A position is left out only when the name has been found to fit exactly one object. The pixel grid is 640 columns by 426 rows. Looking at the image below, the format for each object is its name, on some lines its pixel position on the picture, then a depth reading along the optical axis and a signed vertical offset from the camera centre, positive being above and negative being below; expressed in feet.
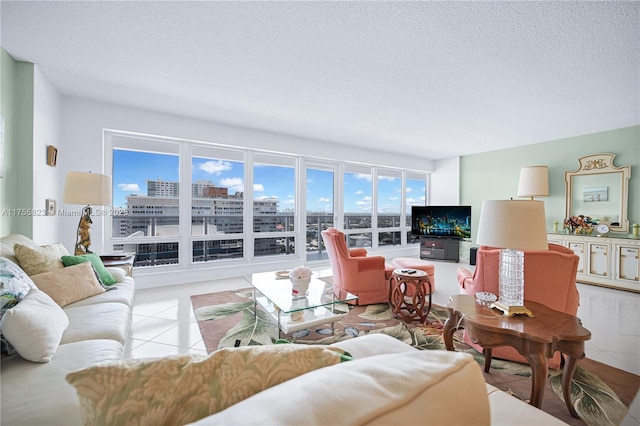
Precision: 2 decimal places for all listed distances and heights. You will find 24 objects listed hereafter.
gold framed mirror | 14.73 +1.28
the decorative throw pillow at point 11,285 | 4.58 -1.38
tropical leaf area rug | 5.61 -3.82
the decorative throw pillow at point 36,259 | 6.57 -1.23
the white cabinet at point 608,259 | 13.29 -2.34
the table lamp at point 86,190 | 9.00 +0.67
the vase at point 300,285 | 8.55 -2.33
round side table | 9.55 -3.03
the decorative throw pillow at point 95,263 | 7.51 -1.55
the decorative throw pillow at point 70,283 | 6.41 -1.81
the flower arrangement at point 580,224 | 15.29 -0.64
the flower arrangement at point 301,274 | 8.52 -1.95
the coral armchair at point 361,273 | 11.17 -2.55
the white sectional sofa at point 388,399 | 1.54 -1.12
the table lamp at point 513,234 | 5.27 -0.42
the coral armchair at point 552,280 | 6.37 -1.58
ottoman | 12.04 -2.40
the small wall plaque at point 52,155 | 10.27 +2.07
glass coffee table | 7.55 -2.64
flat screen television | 20.67 -0.69
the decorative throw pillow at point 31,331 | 4.02 -1.85
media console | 20.67 -2.80
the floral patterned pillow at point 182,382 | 1.89 -1.29
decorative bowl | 5.98 -1.89
